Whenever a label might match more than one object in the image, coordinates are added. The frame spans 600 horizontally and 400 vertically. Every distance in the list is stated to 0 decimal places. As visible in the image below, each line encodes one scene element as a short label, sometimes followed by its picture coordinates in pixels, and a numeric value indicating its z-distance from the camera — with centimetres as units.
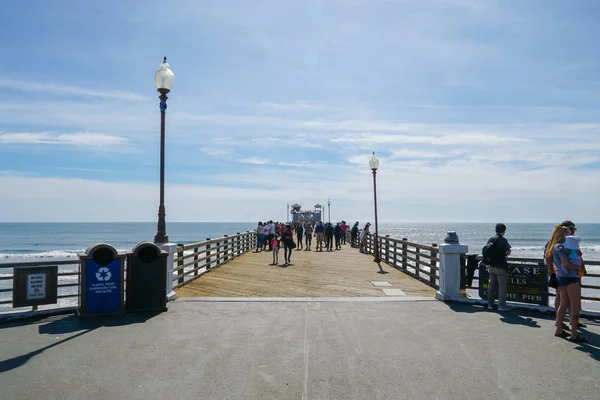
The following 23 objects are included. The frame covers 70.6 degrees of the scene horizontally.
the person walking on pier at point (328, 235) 2564
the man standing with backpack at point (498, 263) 795
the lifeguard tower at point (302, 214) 6606
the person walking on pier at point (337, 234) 2653
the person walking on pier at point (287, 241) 1623
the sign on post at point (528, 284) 809
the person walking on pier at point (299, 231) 2583
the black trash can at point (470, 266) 905
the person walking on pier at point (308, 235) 2592
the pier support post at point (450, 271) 895
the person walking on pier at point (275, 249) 1661
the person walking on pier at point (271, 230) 2391
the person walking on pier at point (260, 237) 2492
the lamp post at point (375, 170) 1780
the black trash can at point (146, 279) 774
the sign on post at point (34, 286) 715
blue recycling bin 735
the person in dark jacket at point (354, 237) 2871
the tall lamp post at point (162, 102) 949
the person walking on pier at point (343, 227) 2943
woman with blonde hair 603
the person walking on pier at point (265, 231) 2397
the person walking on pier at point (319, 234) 2485
